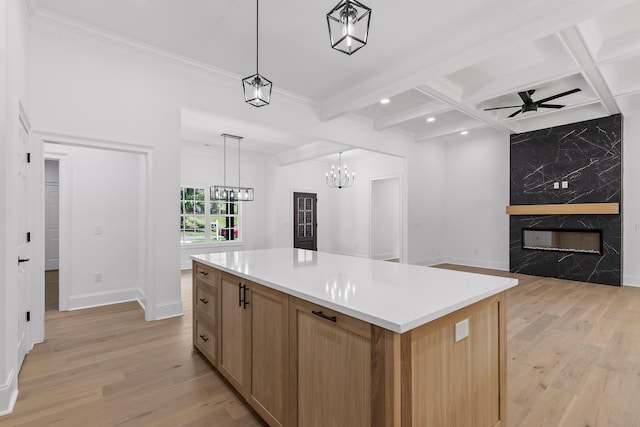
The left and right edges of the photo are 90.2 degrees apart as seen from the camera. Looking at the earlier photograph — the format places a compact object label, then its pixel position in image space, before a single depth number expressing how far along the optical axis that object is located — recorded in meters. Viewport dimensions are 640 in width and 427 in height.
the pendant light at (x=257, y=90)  2.45
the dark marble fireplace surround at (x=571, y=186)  5.27
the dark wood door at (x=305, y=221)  8.70
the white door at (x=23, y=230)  2.41
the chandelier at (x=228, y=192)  6.63
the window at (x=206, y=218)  7.33
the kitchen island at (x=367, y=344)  1.13
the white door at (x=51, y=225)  7.05
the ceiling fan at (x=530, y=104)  4.45
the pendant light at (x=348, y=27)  1.61
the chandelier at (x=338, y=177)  8.72
